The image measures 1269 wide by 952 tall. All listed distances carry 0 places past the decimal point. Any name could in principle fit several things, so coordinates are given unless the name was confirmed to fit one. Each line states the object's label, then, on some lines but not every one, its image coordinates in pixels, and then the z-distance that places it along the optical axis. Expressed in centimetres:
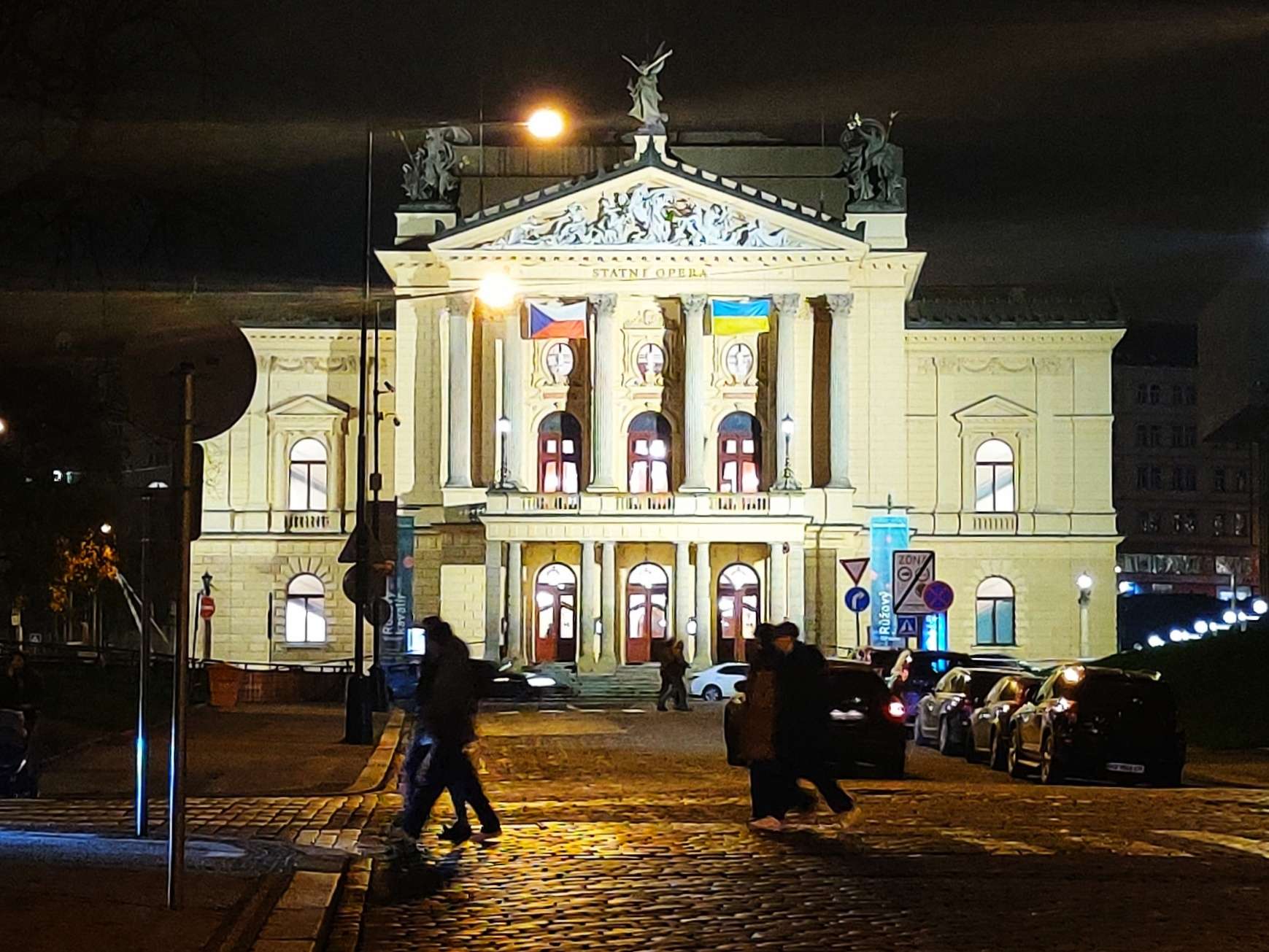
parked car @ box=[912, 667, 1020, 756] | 3141
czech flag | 6794
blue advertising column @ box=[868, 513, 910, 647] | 6600
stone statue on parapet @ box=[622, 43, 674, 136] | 6912
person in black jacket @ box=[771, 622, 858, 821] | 1711
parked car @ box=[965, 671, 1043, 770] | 2766
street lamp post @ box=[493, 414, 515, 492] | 6744
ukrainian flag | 6831
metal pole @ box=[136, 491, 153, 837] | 1302
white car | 5691
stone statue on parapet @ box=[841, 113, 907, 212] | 7194
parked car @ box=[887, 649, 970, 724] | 3681
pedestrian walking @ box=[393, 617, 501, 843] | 1594
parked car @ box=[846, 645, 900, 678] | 4228
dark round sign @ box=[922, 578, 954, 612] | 3447
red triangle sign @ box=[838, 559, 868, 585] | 3803
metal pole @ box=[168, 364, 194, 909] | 1089
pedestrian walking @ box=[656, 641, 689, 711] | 4950
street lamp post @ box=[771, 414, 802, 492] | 6681
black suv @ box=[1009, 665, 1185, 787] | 2431
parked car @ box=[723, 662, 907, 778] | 2539
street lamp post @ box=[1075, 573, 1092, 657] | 7188
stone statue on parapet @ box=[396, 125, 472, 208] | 7306
